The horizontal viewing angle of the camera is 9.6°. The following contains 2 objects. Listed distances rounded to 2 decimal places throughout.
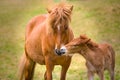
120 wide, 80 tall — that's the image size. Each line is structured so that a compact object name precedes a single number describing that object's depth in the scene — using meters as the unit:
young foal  10.39
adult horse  10.28
